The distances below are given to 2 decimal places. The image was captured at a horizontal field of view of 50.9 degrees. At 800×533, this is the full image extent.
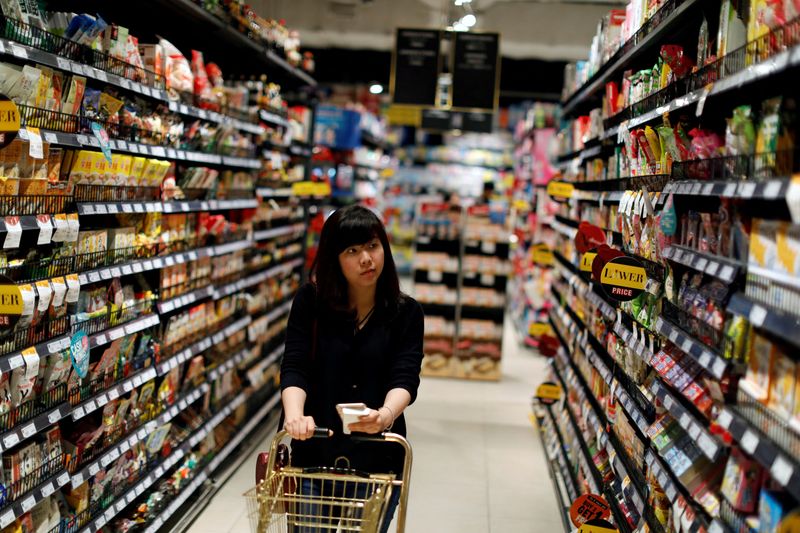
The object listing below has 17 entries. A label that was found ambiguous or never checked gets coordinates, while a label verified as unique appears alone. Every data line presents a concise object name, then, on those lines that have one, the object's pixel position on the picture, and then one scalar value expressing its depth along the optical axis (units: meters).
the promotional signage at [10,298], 2.71
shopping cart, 2.46
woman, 2.92
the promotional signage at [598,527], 3.38
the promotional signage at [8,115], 2.60
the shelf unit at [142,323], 3.05
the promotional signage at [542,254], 7.17
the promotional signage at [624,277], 3.28
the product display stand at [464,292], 9.38
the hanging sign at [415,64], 9.93
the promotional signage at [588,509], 3.66
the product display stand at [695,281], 2.09
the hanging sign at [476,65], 9.84
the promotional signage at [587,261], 4.16
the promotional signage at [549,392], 6.05
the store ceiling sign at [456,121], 15.75
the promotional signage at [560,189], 5.77
